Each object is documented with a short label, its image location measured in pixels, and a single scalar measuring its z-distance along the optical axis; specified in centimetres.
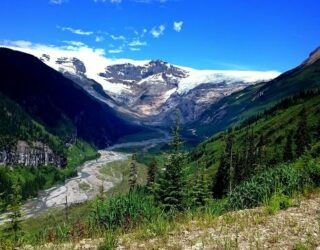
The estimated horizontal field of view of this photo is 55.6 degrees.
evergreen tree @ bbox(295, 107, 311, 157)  9082
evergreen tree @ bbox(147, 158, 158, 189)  9558
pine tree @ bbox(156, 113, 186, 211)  3101
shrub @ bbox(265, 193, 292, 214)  1156
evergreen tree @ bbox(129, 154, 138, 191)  7300
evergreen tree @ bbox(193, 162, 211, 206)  4655
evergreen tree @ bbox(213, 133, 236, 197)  8546
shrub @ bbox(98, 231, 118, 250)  981
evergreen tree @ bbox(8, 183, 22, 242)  2240
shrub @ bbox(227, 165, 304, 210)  1331
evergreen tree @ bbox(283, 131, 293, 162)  10121
